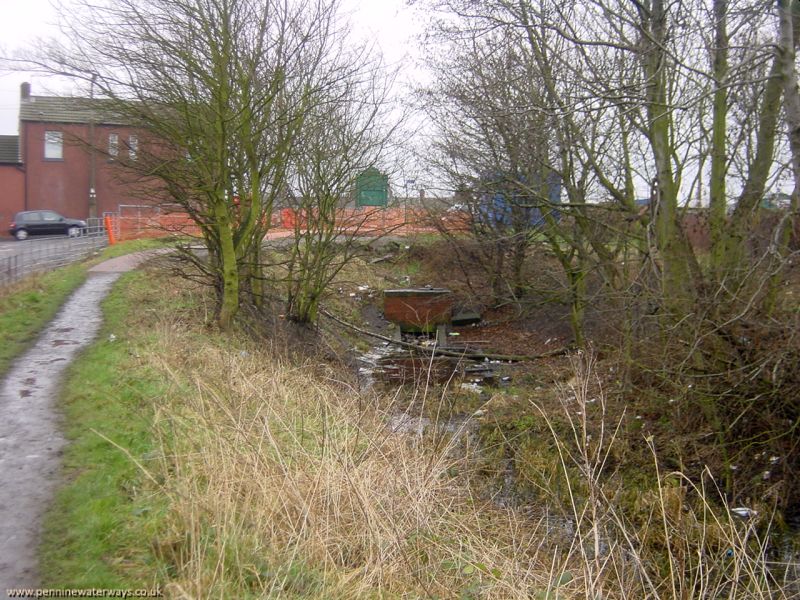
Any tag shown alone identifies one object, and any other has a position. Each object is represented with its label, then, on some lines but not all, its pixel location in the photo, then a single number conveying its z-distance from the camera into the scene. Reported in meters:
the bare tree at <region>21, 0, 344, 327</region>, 12.60
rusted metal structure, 22.39
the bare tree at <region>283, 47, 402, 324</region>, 15.35
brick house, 41.56
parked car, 38.19
